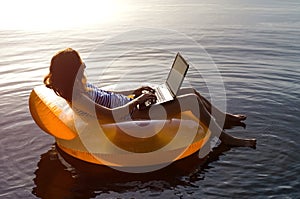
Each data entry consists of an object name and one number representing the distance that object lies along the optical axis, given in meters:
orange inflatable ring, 5.24
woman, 4.83
